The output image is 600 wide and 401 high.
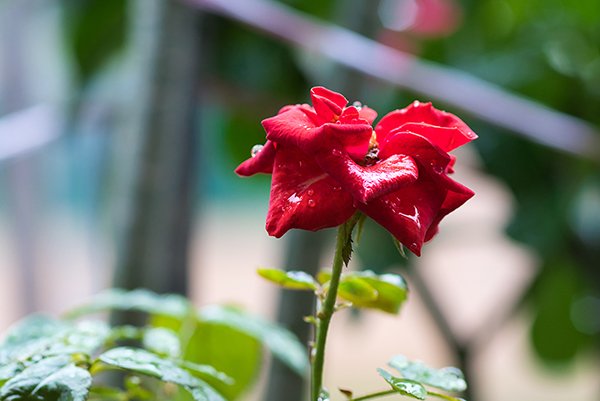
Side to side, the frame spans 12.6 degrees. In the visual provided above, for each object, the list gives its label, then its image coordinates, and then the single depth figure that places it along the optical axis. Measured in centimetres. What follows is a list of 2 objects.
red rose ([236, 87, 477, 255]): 80
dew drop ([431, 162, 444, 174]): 82
